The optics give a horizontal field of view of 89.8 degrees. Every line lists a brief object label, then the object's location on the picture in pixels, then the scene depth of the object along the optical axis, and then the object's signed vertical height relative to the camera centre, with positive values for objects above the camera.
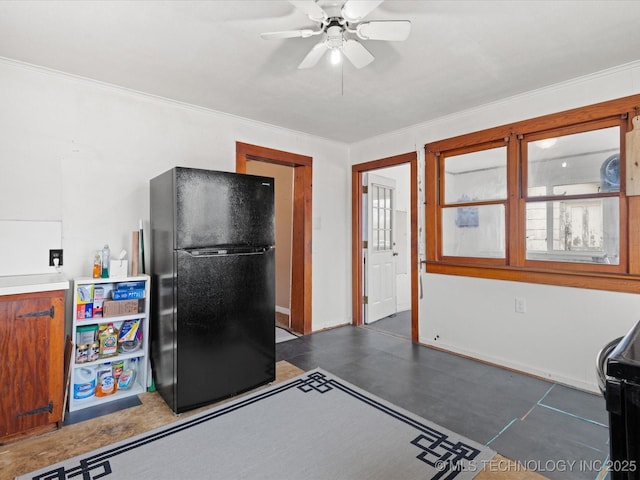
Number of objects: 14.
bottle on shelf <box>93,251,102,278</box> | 2.39 -0.19
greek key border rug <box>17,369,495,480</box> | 1.69 -1.21
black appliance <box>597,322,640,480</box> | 0.67 -0.37
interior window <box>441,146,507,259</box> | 3.12 +0.37
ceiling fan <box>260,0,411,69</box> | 1.54 +1.11
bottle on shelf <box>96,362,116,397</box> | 2.39 -1.05
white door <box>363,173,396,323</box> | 4.46 -0.15
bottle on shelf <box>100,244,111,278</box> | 2.43 -0.17
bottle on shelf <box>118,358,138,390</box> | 2.48 -1.05
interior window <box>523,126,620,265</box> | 2.51 +0.35
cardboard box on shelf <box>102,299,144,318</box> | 2.35 -0.49
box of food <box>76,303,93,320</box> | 2.26 -0.50
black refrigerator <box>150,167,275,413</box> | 2.19 -0.32
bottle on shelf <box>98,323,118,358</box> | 2.36 -0.75
